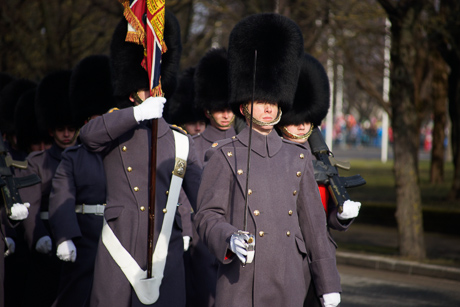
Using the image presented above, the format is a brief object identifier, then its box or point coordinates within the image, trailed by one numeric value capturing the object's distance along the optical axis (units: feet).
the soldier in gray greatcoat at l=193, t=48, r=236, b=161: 50.19
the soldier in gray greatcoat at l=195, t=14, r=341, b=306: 27.58
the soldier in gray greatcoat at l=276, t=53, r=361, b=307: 34.35
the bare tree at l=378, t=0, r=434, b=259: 72.43
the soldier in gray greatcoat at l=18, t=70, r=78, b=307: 42.45
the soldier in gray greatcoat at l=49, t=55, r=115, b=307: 37.42
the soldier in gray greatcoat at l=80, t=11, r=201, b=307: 31.68
